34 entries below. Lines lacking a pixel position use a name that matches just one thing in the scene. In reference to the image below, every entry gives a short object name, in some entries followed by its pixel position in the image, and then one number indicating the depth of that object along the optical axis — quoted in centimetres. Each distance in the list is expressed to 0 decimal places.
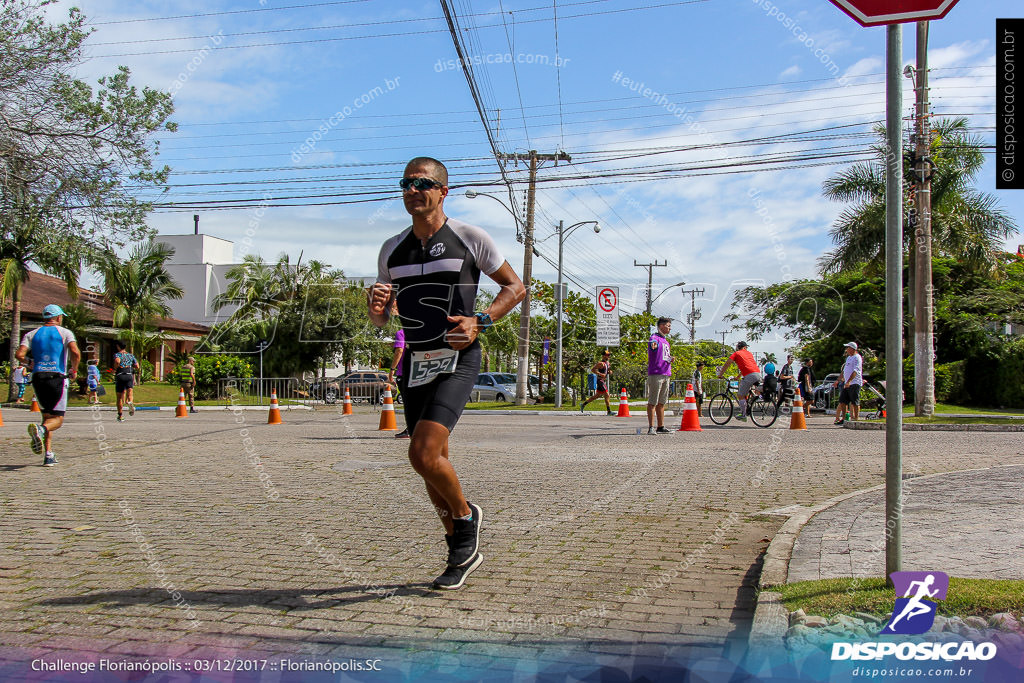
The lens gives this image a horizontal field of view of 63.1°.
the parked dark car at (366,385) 3050
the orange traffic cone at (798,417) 1521
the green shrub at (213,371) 3020
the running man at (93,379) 2434
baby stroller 1962
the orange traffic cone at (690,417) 1430
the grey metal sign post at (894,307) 355
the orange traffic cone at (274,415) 1672
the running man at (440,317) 406
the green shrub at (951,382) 2928
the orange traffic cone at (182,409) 2012
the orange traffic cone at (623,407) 2116
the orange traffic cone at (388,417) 1417
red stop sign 338
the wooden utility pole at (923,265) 1862
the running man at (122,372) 1875
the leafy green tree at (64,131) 1034
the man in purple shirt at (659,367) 1303
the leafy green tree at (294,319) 3997
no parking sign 2844
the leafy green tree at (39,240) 1091
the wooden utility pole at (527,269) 2827
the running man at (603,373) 2209
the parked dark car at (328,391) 3178
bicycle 1664
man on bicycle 1532
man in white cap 1673
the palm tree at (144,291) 3409
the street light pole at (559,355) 2803
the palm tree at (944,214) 2595
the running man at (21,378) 2573
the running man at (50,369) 881
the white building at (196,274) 6016
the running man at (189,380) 2391
